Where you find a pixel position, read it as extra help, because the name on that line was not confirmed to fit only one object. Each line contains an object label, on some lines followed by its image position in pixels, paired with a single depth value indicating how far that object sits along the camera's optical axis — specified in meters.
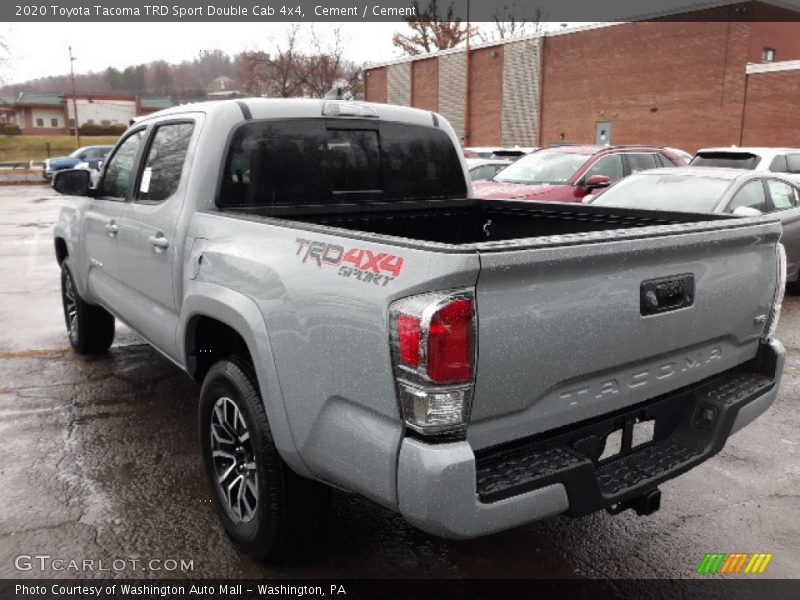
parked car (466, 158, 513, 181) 14.68
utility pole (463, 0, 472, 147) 38.29
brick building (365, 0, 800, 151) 27.66
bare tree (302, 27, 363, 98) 40.28
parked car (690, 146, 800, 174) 13.08
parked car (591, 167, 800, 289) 7.74
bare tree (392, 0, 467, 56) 48.19
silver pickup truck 2.15
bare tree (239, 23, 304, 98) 40.31
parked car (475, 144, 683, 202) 10.58
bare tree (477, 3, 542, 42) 50.69
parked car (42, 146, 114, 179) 32.31
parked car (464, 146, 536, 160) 17.65
